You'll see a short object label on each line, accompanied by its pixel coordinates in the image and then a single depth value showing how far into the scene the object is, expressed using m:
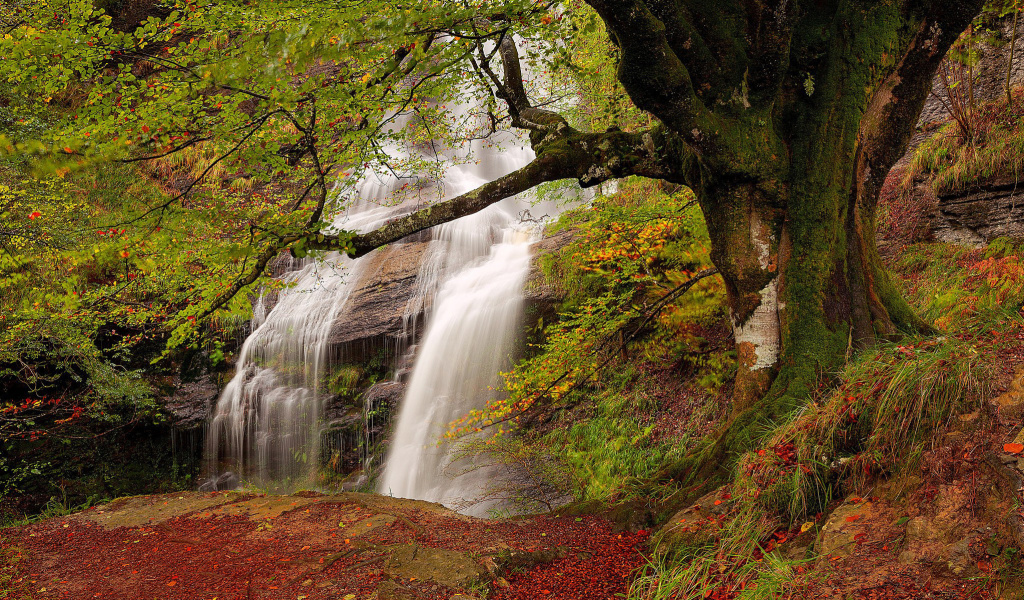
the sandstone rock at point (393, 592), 3.30
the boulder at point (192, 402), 12.27
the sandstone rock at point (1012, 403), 2.35
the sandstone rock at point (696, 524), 3.18
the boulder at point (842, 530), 2.49
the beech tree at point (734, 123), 3.59
